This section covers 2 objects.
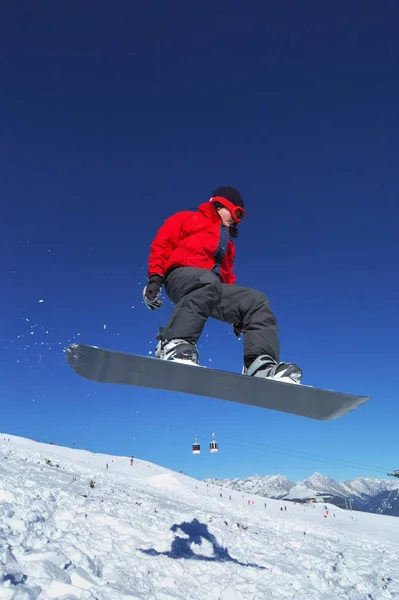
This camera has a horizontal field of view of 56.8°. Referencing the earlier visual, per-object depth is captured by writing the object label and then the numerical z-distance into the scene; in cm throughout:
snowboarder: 394
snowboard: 369
